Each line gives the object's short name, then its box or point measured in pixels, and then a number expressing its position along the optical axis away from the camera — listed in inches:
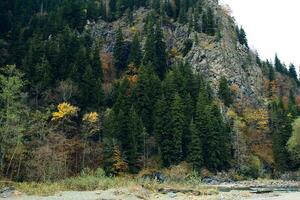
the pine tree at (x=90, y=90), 4190.0
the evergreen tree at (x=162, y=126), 3806.1
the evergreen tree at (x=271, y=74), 6801.2
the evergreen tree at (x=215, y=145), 3900.1
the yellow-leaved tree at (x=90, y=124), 3777.1
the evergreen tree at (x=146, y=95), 4069.9
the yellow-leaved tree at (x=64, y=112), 3727.9
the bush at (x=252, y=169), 4068.4
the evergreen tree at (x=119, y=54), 5216.5
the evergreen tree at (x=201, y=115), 3959.2
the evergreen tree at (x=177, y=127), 3782.0
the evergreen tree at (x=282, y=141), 4237.2
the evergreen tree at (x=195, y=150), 3752.5
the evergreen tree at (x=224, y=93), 4815.5
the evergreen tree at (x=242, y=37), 6722.4
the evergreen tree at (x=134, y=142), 3661.4
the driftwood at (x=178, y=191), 2141.0
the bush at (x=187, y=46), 5388.8
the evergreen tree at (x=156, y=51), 4987.7
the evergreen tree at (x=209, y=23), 5659.5
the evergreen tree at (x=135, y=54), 5019.7
